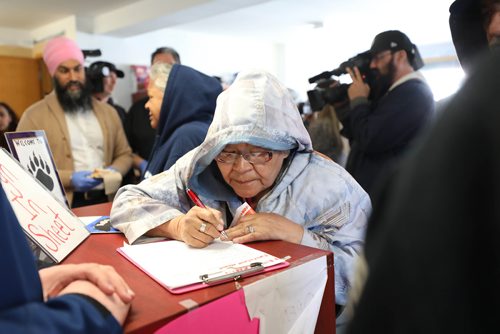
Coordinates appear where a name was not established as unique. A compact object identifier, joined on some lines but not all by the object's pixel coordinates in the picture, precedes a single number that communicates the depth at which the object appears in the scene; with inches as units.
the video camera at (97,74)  116.4
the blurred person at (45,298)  17.3
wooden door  224.1
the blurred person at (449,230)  10.6
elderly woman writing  35.8
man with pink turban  88.4
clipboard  25.3
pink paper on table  21.8
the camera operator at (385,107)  71.3
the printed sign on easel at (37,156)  43.6
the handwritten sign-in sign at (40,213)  30.5
